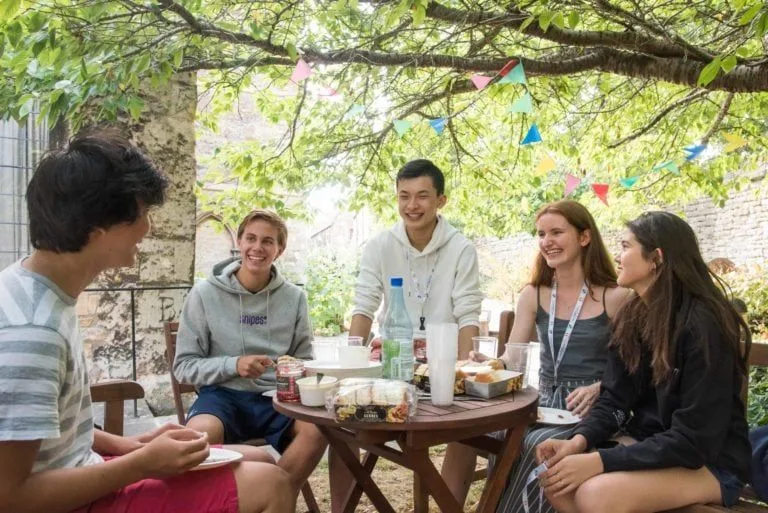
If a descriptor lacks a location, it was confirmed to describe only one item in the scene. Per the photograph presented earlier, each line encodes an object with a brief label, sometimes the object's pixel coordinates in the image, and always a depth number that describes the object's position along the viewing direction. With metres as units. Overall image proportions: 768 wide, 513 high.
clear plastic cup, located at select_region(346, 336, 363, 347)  2.22
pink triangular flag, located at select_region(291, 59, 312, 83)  3.85
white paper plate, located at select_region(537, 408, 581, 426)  2.14
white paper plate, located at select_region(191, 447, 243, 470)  1.49
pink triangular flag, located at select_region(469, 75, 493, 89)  4.04
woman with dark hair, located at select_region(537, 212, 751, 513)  1.83
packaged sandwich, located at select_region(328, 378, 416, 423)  1.67
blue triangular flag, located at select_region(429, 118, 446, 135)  4.80
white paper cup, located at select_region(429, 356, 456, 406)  1.85
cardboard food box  1.99
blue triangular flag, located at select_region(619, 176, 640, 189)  5.47
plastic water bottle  2.03
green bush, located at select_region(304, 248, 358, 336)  10.63
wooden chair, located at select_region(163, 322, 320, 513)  2.94
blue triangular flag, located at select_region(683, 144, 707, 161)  4.94
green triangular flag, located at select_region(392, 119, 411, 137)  4.42
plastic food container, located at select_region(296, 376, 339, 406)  1.89
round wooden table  1.70
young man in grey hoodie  2.58
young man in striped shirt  1.16
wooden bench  1.81
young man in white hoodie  3.01
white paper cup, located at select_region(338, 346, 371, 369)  2.06
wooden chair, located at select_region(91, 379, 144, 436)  1.97
